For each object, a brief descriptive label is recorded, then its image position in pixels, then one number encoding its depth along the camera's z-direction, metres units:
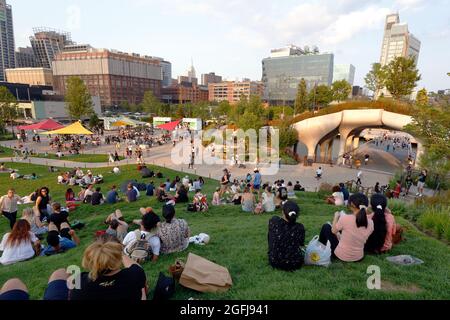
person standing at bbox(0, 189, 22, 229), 9.34
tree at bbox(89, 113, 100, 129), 49.09
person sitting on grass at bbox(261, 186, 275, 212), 10.79
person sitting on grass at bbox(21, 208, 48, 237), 8.06
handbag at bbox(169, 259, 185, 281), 4.48
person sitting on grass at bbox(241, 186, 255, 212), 11.09
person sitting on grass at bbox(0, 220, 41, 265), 6.33
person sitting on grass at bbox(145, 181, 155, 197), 13.65
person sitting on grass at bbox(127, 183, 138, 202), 12.21
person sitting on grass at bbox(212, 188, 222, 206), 12.16
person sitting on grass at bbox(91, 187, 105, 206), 11.81
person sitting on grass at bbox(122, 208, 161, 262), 5.52
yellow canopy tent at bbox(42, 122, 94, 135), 29.32
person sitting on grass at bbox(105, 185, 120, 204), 12.25
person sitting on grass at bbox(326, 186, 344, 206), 11.71
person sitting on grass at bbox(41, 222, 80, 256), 6.70
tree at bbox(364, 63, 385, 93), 39.26
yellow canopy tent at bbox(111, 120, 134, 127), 38.83
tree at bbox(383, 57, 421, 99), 35.56
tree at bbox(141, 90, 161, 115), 81.50
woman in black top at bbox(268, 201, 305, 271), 4.49
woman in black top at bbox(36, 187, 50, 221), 9.34
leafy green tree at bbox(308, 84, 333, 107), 60.38
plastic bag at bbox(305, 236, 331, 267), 4.85
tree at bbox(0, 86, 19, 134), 43.25
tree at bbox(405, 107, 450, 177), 12.93
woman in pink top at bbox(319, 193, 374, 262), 4.80
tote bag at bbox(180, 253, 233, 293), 4.18
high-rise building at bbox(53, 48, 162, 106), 115.50
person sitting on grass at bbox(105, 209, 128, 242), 6.74
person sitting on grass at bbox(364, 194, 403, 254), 5.27
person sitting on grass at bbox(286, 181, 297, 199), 13.52
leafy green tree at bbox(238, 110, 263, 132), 30.50
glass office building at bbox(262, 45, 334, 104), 117.00
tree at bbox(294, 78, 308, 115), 58.94
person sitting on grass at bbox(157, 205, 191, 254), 5.70
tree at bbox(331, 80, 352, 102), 59.03
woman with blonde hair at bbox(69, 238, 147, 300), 2.86
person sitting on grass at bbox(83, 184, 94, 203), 12.38
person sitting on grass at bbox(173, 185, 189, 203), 12.02
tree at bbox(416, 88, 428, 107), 15.27
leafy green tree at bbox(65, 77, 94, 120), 44.81
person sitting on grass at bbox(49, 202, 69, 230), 7.40
